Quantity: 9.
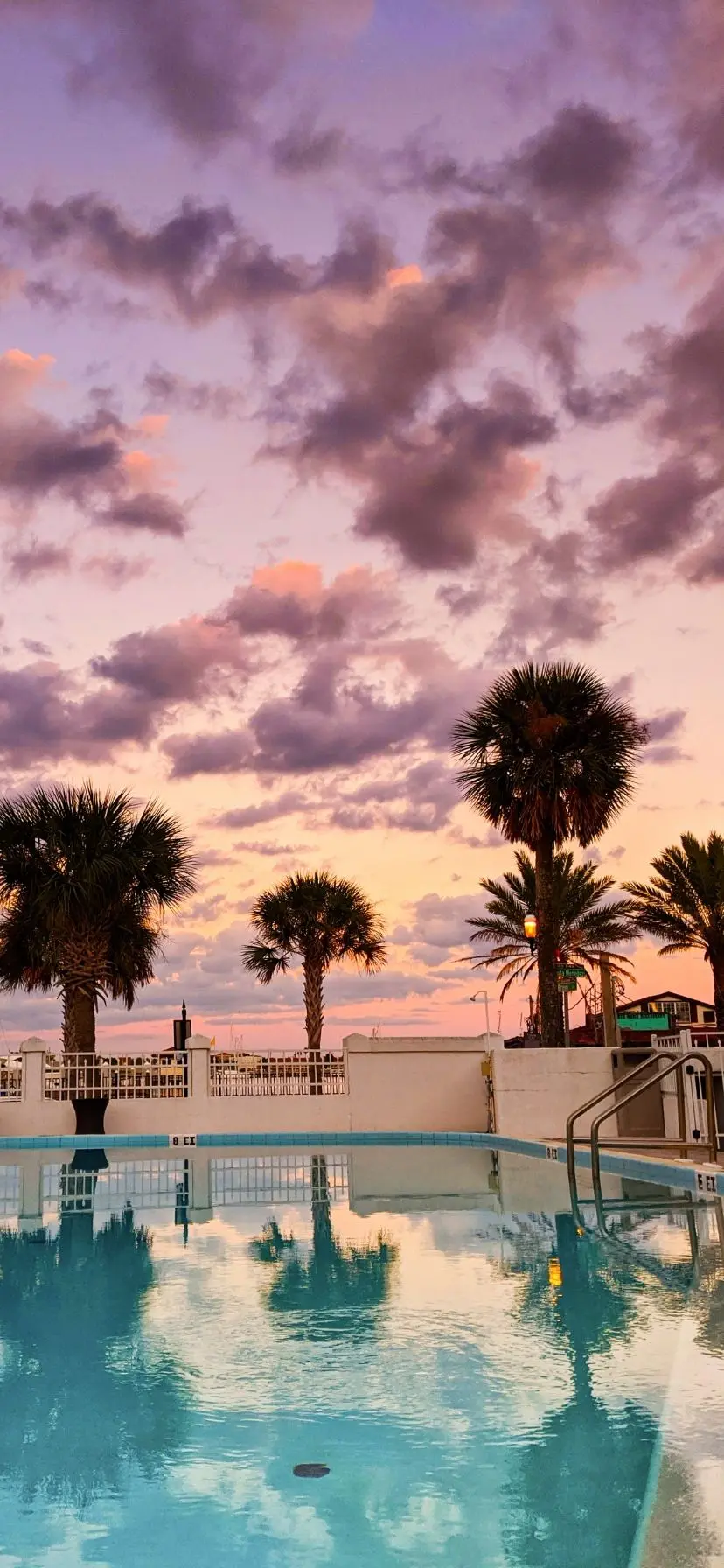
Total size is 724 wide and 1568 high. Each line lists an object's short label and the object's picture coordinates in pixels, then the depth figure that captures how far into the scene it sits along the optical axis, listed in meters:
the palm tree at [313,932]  35.06
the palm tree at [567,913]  35.22
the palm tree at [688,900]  30.95
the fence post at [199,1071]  23.33
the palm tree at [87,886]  24.03
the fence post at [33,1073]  22.92
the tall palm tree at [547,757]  23.33
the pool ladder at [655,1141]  12.18
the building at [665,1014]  24.58
